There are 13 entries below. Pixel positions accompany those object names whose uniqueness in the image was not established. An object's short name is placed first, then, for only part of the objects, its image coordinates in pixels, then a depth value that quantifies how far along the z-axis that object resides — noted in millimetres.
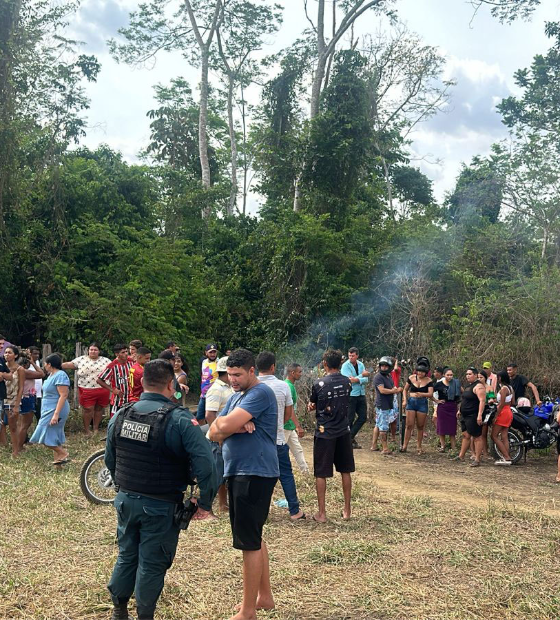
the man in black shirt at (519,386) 12148
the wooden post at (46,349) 14547
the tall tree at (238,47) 27609
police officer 3975
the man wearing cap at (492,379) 12062
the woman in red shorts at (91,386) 12117
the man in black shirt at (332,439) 7055
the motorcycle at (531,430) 11086
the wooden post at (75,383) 13794
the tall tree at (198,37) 26562
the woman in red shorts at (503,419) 10742
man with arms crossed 4402
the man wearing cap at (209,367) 11180
